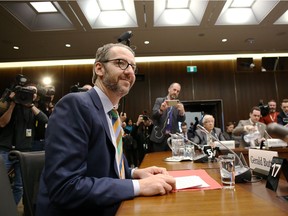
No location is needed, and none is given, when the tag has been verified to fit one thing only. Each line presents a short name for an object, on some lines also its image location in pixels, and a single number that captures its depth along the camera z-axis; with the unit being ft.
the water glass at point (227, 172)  2.88
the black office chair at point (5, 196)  2.30
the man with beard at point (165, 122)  10.20
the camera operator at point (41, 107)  8.57
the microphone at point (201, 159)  5.17
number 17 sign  2.71
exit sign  20.85
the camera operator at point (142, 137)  14.42
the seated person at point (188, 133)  12.68
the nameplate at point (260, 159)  3.36
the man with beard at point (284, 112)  13.69
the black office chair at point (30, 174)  2.94
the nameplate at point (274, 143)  6.64
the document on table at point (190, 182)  2.87
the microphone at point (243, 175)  3.13
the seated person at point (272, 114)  15.39
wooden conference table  1.96
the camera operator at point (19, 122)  7.09
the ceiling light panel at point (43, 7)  13.29
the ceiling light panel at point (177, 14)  13.79
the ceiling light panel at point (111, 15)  13.64
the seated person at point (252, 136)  7.86
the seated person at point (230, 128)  17.81
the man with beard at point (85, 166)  2.28
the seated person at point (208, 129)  10.04
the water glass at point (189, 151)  5.98
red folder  2.82
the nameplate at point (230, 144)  6.80
